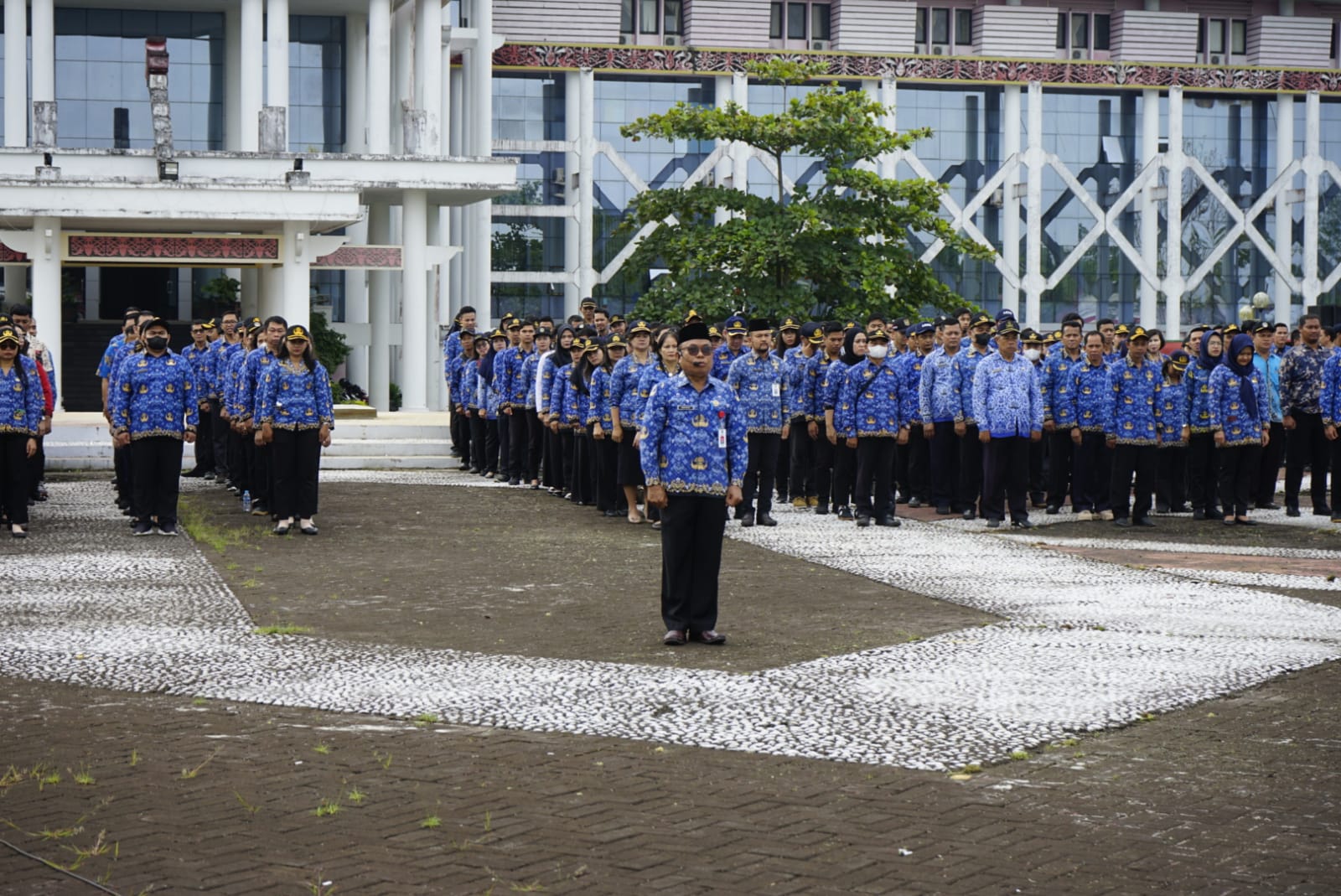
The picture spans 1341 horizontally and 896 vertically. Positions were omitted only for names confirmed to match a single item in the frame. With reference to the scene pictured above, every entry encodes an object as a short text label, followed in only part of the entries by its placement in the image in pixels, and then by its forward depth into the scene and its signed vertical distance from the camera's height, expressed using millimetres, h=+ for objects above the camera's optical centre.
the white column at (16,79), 42938 +6999
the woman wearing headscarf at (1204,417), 19250 -427
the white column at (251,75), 42875 +6954
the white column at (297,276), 35469 +1815
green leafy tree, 34031 +2667
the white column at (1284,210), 58406 +5436
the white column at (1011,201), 56625 +5453
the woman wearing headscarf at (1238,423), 18859 -483
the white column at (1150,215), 57250 +5132
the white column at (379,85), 43281 +6788
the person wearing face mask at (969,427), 18828 -548
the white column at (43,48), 42344 +7412
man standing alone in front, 10469 -602
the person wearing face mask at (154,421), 16703 -506
